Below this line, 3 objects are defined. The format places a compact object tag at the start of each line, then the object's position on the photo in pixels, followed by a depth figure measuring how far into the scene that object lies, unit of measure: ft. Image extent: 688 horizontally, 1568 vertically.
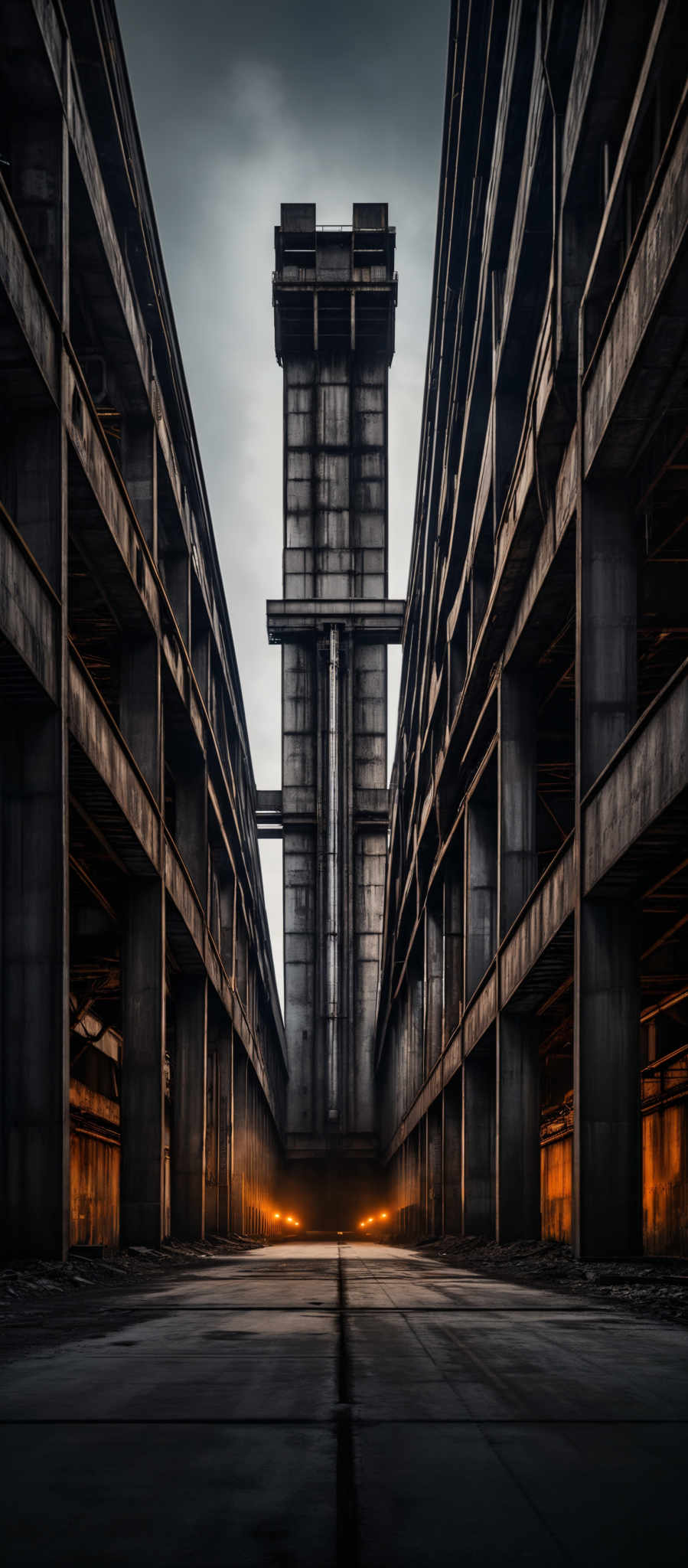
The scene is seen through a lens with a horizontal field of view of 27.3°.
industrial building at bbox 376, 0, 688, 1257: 49.19
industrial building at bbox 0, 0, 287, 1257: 51.62
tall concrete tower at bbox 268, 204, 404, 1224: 212.64
